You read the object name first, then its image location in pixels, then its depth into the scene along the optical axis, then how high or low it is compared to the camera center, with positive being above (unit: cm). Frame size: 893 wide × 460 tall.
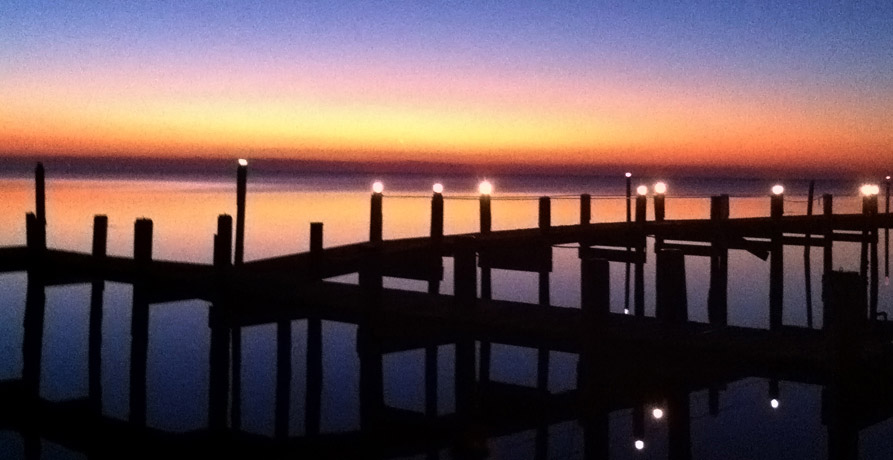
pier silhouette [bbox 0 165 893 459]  827 -107
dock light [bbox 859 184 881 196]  1680 +74
